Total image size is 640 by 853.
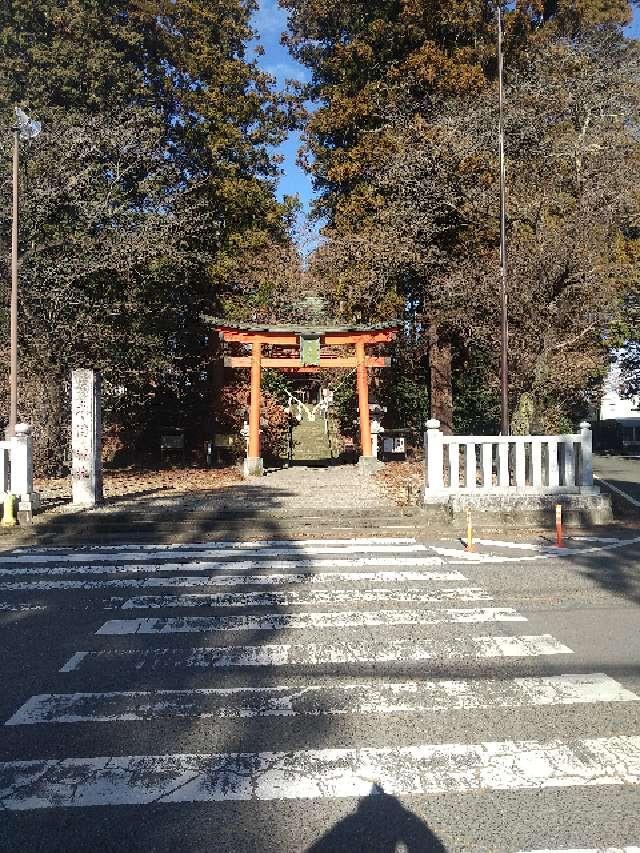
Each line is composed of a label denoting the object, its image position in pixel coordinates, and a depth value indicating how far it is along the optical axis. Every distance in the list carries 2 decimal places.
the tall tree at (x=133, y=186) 21.08
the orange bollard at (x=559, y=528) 11.14
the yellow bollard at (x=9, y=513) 12.63
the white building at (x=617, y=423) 44.78
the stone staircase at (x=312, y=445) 25.12
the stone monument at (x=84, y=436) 14.10
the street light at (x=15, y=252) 15.52
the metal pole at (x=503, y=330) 15.46
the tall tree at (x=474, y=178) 20.48
